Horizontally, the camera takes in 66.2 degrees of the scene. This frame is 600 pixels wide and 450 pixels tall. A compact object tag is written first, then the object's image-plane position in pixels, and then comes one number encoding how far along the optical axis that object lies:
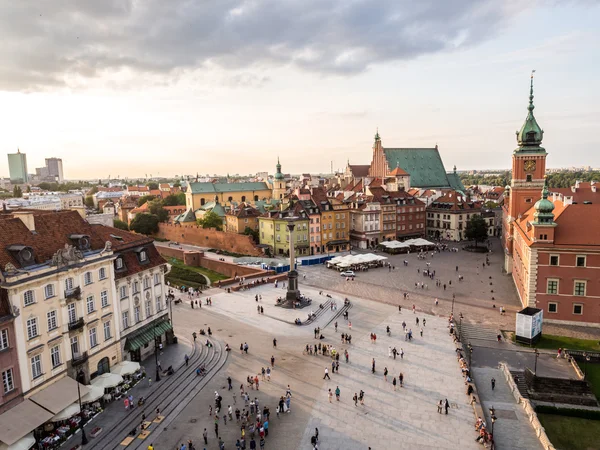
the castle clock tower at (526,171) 61.78
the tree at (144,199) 139.51
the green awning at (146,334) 33.06
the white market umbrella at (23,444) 21.92
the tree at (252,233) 83.31
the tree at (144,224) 102.44
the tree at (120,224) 105.51
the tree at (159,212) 108.34
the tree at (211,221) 92.50
